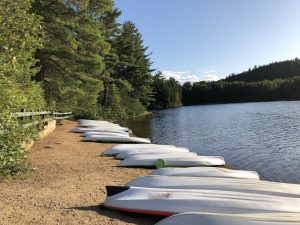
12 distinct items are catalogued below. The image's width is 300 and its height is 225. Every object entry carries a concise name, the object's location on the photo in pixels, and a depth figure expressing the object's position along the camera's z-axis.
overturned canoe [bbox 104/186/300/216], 3.75
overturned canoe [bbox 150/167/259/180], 5.48
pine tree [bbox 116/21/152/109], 32.78
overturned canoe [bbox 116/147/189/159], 8.08
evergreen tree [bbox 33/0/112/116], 15.09
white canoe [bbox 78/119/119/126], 17.02
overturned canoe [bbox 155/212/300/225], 3.13
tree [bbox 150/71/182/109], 61.03
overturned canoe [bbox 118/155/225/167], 7.30
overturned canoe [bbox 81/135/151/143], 11.42
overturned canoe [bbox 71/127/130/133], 13.71
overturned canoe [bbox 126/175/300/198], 4.30
